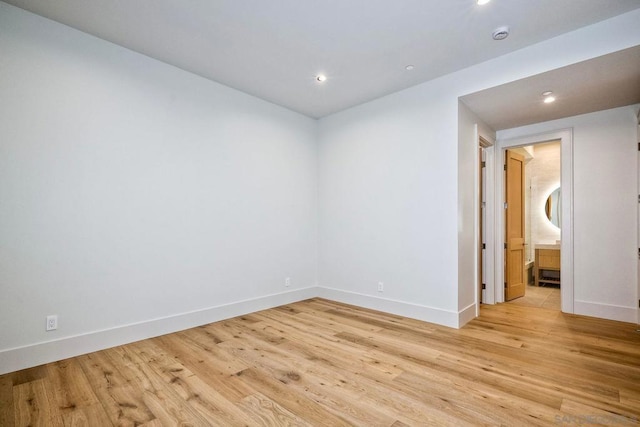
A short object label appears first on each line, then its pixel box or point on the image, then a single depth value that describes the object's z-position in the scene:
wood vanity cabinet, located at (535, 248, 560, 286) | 5.78
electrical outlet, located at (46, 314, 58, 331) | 2.57
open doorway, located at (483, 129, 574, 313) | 4.02
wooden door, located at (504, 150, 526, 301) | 4.68
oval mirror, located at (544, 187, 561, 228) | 6.26
